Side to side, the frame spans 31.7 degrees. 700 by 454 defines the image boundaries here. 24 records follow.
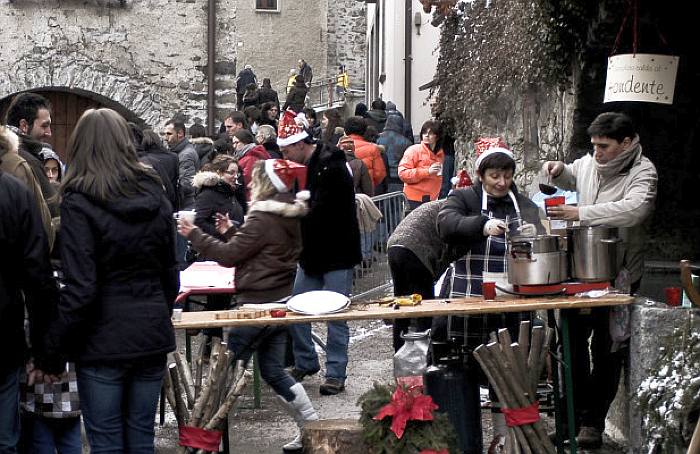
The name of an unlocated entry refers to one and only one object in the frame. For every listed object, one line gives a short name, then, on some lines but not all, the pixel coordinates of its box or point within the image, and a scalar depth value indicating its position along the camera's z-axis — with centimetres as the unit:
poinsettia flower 577
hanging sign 714
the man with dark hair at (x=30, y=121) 667
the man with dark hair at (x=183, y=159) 1191
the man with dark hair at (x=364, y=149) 1347
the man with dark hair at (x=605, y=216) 650
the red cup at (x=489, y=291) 635
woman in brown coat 650
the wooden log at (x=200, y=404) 599
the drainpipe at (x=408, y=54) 2164
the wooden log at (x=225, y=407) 595
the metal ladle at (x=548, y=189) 680
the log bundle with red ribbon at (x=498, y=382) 600
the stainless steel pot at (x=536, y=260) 624
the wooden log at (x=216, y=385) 602
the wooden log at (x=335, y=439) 599
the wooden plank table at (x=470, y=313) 601
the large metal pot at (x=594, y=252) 629
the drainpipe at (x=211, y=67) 1756
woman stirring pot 643
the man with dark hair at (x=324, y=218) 792
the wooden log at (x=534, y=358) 613
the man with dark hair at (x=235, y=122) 1238
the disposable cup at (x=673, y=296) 604
